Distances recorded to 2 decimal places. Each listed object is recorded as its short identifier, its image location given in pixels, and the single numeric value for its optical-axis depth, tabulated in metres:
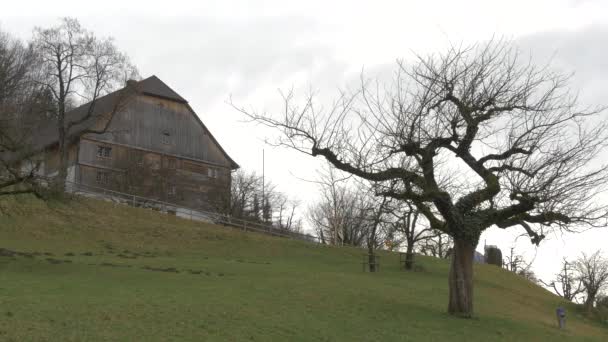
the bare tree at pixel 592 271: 62.26
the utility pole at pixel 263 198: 72.47
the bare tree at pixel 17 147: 26.95
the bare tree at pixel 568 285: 75.88
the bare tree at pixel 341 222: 64.39
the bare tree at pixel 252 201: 69.75
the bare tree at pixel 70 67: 49.03
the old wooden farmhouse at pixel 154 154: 62.59
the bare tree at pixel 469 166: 20.89
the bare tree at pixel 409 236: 43.25
